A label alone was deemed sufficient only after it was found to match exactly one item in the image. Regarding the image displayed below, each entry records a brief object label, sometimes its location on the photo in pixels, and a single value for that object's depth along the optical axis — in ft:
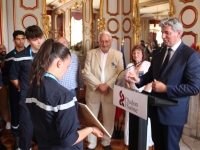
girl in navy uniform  3.39
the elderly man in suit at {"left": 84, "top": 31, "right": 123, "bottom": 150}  8.68
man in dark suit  4.97
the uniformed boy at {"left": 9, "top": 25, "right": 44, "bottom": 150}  6.99
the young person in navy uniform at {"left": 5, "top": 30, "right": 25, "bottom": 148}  9.16
